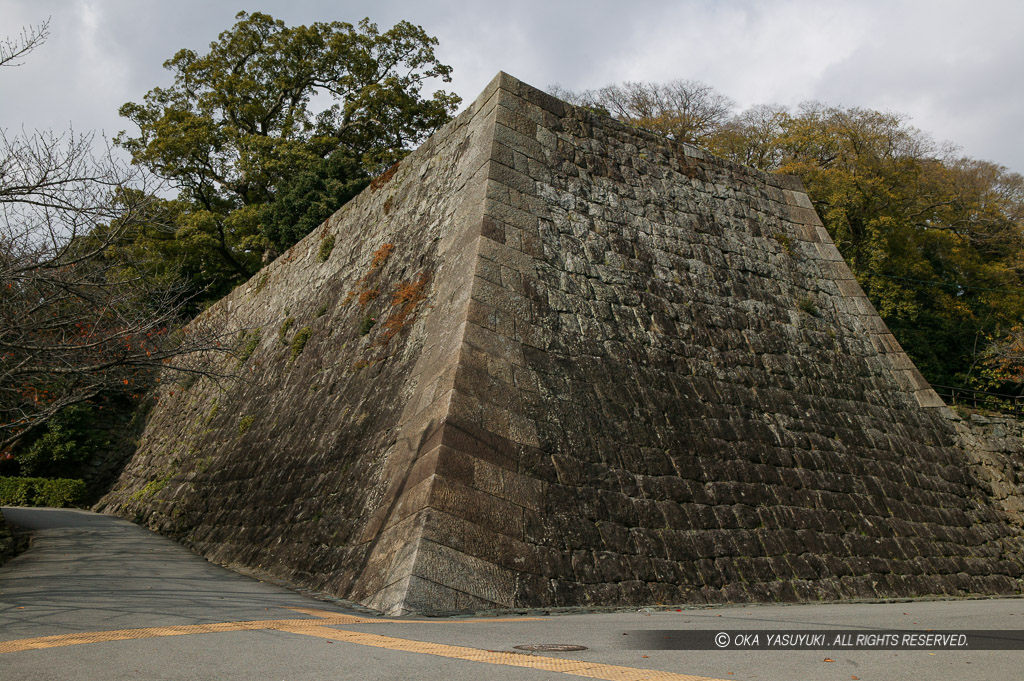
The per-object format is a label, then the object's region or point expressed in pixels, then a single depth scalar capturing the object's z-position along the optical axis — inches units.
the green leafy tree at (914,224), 915.4
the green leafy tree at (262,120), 957.8
